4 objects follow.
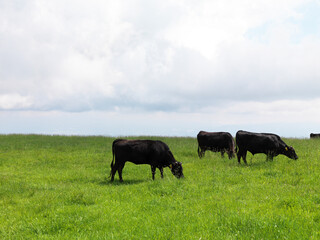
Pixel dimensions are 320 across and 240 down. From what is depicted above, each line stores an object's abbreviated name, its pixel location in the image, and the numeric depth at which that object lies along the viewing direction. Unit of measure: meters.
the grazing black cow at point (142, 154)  13.07
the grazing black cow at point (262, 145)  15.44
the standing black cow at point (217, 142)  18.86
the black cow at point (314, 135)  32.58
